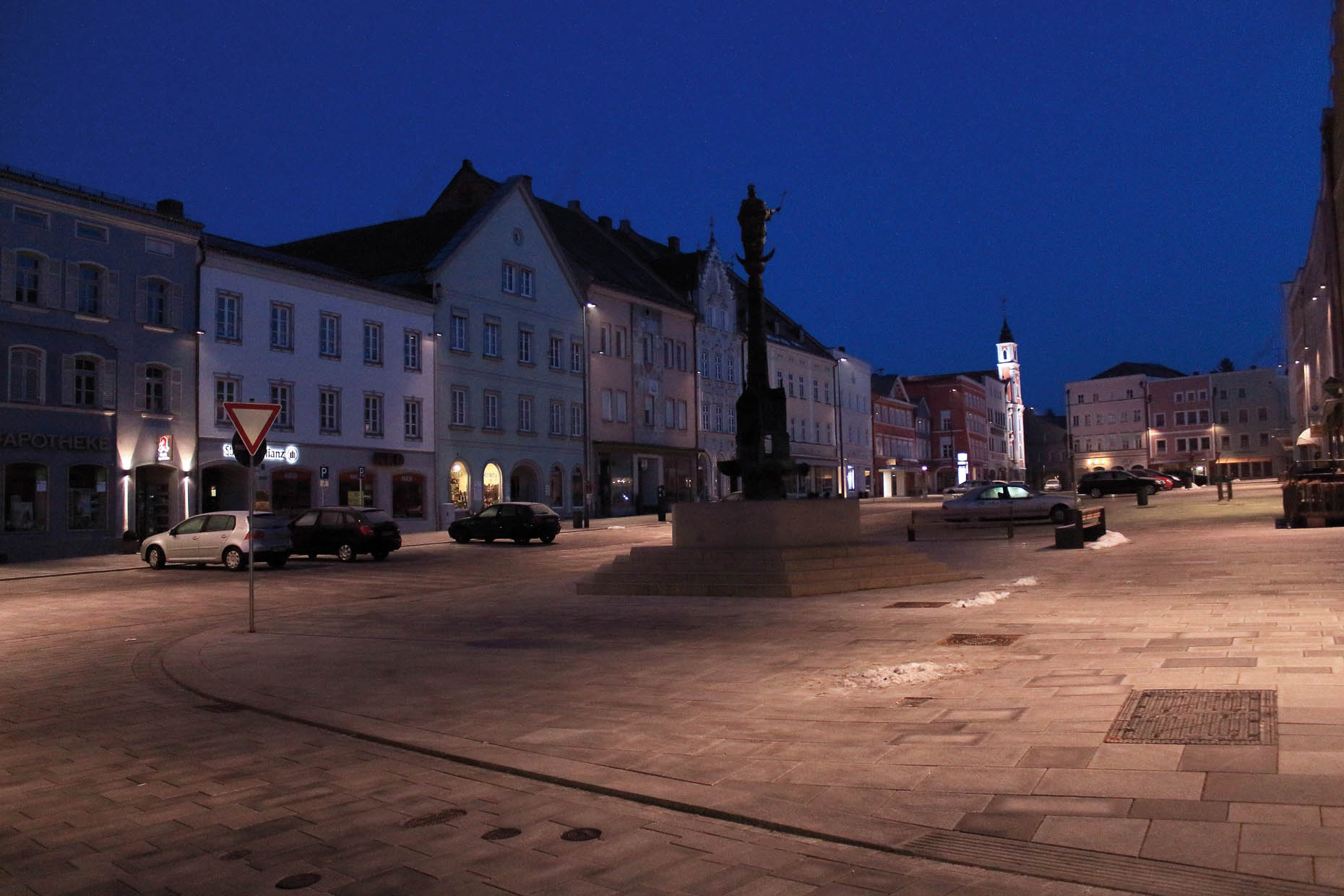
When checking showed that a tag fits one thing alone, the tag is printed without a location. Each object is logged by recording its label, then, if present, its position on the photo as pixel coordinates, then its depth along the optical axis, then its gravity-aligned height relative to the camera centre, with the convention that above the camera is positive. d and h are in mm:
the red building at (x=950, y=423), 110938 +7181
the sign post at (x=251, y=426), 13672 +1092
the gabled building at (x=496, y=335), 47875 +7860
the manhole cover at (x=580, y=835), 5309 -1557
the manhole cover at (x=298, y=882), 4781 -1568
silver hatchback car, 28078 -622
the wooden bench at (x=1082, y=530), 24047 -832
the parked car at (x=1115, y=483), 58062 +363
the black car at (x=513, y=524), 36500 -524
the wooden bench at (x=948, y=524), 34062 -902
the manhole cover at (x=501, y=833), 5398 -1562
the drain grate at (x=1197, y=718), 6449 -1405
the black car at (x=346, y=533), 30422 -547
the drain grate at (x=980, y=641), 10672 -1410
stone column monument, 21125 +1553
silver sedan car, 34969 -413
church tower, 137750 +12321
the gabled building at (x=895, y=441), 95750 +4903
